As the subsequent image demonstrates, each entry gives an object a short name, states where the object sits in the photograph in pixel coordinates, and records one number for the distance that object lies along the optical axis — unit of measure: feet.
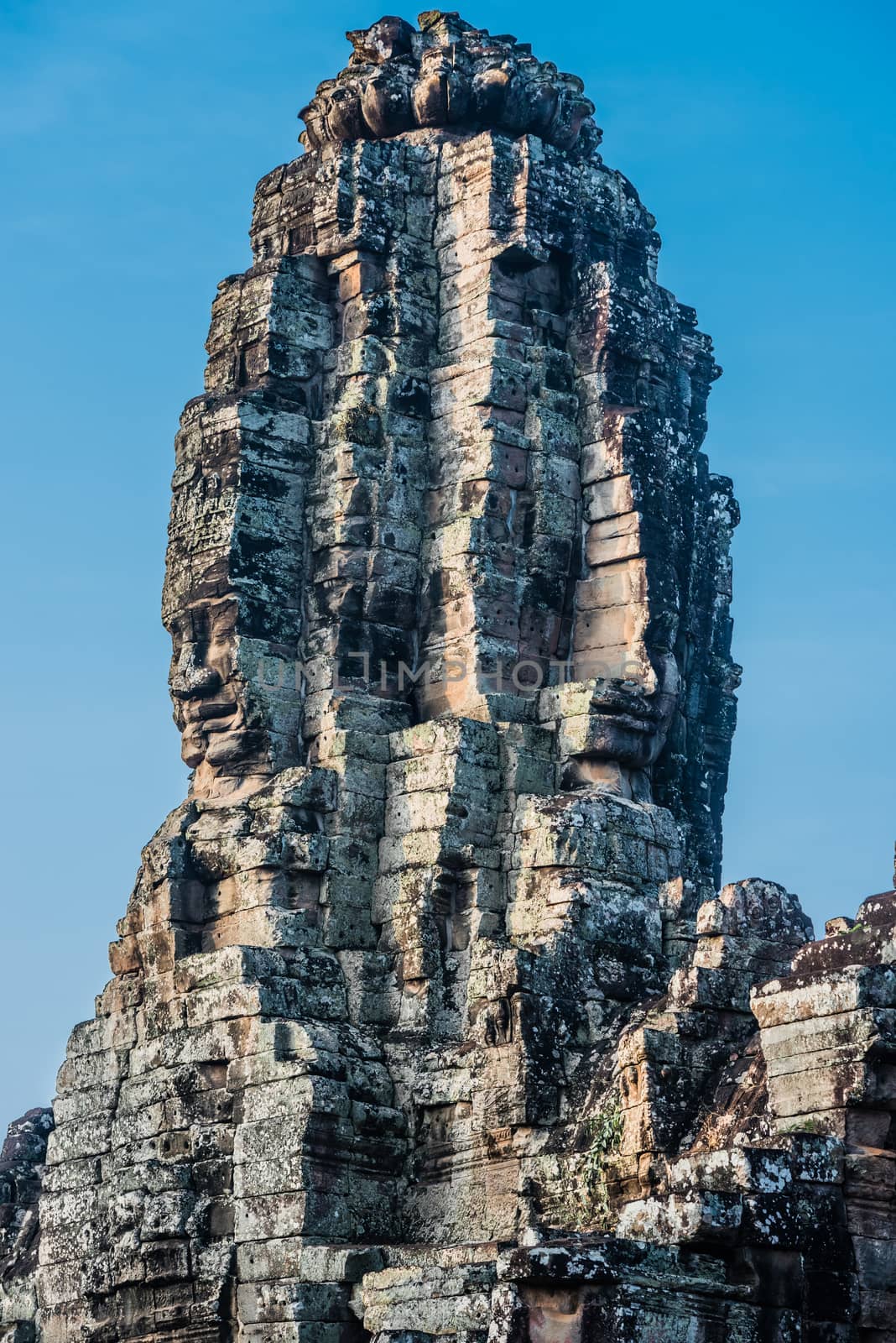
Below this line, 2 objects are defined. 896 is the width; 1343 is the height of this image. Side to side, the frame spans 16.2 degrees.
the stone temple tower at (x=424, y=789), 96.68
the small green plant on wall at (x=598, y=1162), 92.79
